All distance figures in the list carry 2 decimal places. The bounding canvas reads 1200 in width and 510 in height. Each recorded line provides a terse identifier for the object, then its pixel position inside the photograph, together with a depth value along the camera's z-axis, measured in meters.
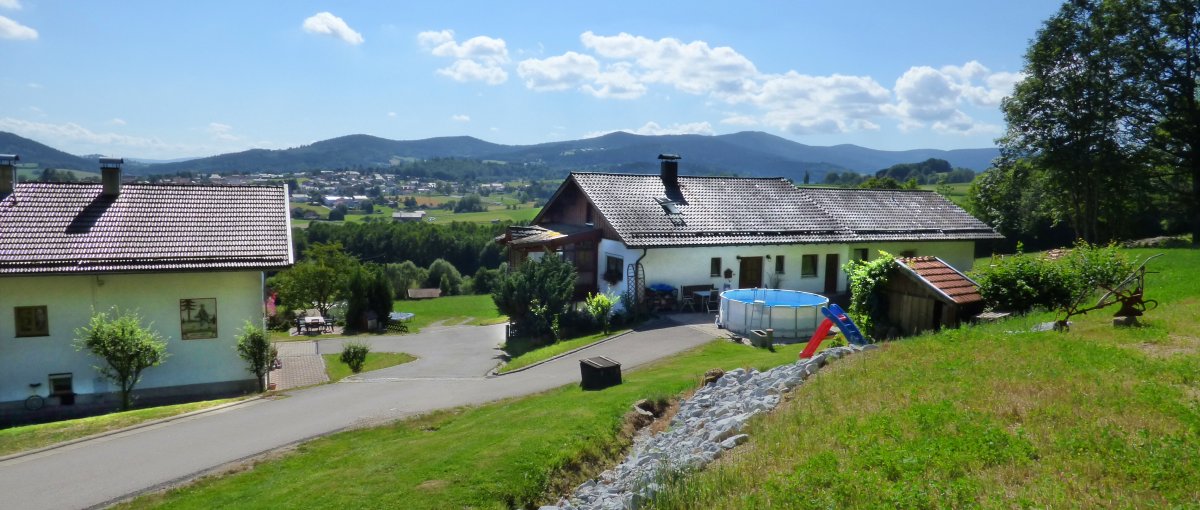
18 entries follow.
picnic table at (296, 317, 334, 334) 35.22
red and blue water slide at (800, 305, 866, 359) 14.28
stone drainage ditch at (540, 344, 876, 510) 8.47
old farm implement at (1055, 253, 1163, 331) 11.98
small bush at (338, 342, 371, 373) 20.78
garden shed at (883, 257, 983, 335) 14.38
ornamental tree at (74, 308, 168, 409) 16.16
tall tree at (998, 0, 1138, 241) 31.50
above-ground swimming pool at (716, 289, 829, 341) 20.16
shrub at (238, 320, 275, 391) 17.39
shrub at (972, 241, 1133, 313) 14.74
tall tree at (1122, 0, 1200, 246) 30.55
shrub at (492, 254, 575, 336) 23.73
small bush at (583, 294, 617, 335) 23.44
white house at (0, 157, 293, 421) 16.75
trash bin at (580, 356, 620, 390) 14.47
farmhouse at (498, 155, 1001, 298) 26.12
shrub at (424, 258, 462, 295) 84.94
